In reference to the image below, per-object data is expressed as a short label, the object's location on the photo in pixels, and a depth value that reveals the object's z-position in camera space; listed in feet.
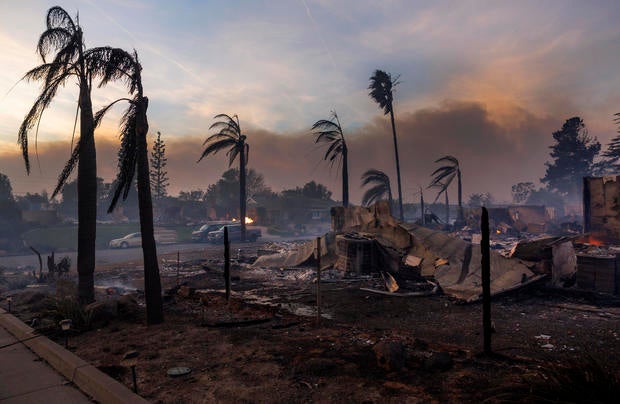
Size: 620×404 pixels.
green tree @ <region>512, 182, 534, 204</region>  419.74
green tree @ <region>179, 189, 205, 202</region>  376.07
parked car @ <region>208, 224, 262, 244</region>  99.71
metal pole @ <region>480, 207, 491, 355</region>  18.40
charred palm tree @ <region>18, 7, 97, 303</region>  30.81
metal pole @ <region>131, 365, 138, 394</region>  15.42
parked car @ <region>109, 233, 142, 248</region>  98.07
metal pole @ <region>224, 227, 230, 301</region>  30.75
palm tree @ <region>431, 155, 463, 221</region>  108.06
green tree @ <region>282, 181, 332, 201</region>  316.60
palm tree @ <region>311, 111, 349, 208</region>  86.43
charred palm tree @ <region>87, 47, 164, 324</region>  26.02
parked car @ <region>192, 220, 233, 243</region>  107.24
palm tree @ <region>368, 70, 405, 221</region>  108.06
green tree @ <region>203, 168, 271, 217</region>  280.49
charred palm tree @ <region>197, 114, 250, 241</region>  104.67
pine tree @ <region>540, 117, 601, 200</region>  220.23
